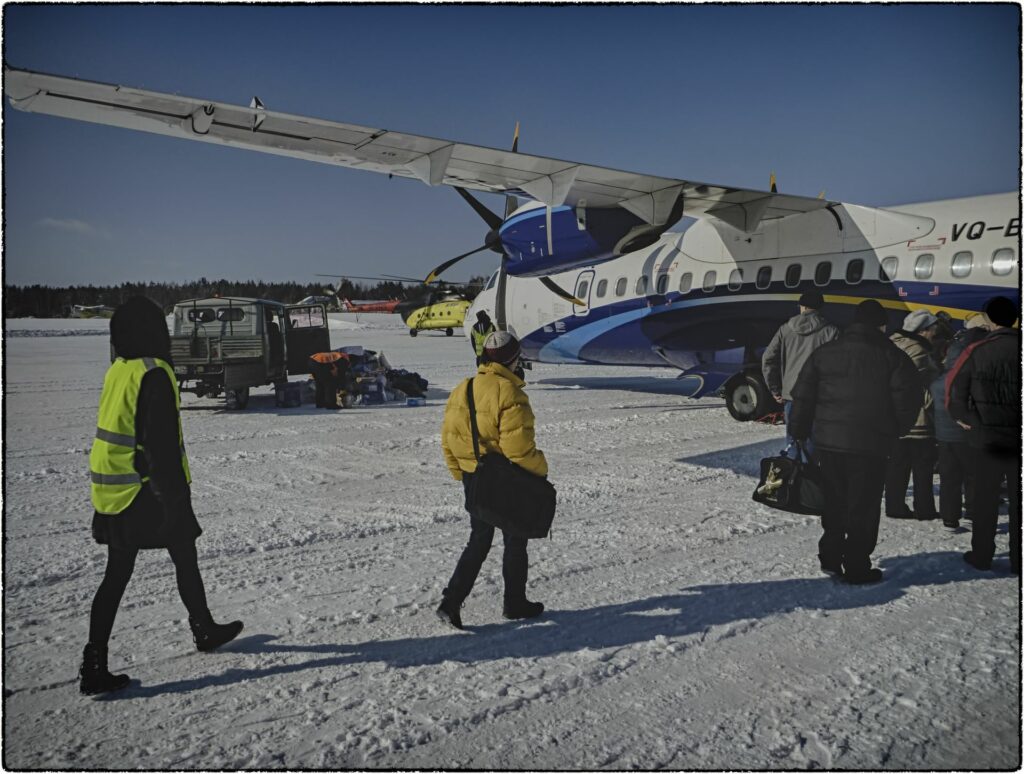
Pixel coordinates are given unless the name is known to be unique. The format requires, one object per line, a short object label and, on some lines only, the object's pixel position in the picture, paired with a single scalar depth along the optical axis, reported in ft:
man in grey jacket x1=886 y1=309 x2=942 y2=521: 19.74
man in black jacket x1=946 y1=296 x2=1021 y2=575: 15.02
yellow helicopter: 144.77
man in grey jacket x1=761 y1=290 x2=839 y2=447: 19.04
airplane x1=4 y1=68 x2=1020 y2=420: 25.35
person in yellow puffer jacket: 12.47
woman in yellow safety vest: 10.97
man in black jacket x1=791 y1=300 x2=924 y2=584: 15.11
